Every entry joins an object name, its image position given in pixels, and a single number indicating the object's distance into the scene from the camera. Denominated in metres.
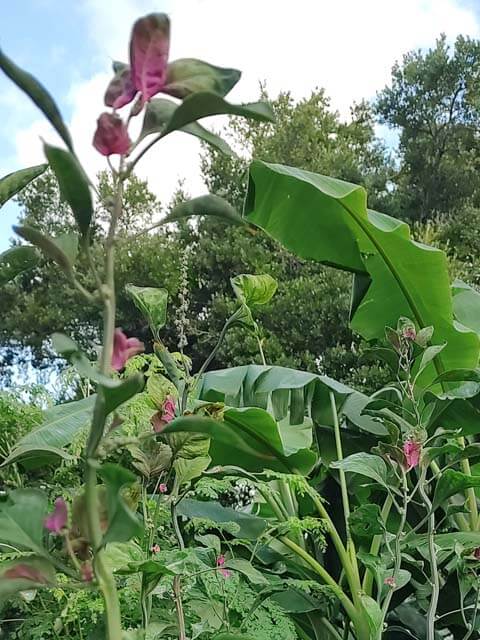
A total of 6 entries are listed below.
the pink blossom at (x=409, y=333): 1.33
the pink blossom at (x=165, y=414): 0.64
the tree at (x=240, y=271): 6.69
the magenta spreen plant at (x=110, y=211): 0.38
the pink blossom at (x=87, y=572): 0.42
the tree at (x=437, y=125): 8.08
